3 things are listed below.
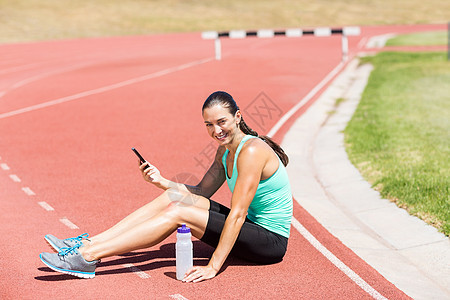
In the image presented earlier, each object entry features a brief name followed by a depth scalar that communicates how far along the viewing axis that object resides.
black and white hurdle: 25.60
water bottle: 5.80
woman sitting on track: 5.68
